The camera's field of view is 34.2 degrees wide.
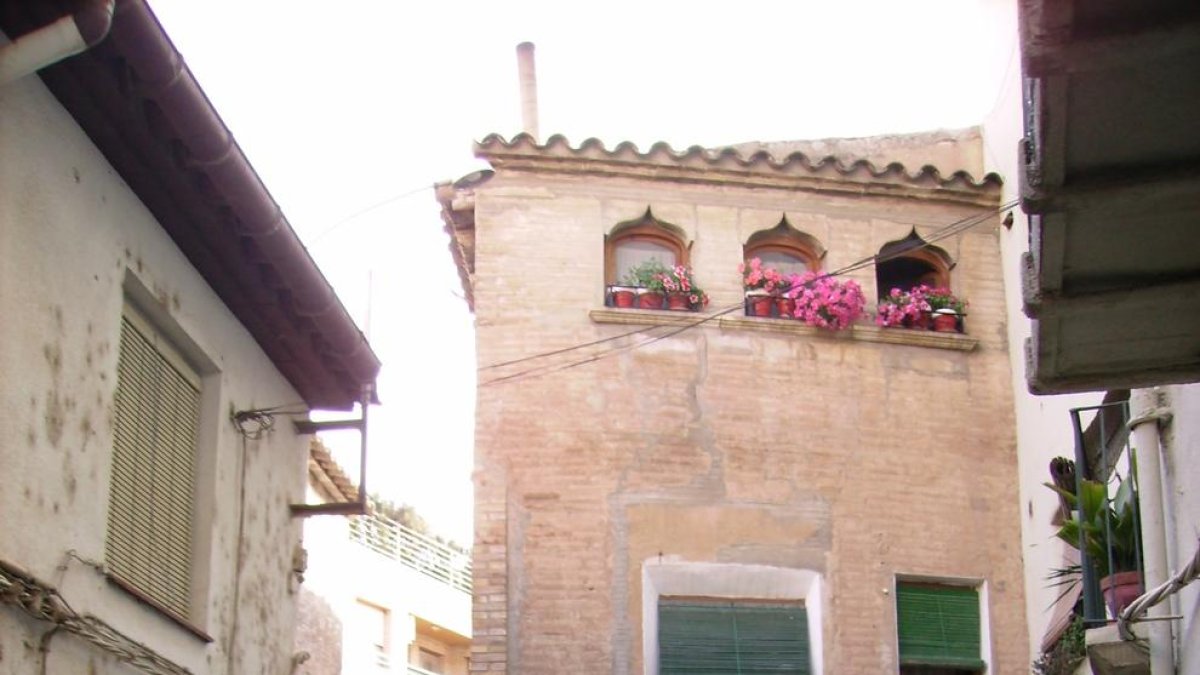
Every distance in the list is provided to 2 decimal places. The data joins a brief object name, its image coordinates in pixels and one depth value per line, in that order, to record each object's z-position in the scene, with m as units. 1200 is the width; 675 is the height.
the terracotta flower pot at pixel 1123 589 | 9.24
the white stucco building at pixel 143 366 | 8.48
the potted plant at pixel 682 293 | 18.08
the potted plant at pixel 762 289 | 18.23
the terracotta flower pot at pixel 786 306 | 18.27
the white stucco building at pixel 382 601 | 24.30
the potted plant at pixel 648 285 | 18.06
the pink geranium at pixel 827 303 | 18.14
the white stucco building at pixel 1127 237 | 5.36
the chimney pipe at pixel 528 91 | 21.41
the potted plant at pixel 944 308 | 18.61
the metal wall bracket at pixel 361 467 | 12.80
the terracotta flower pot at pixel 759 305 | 18.25
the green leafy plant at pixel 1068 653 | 11.43
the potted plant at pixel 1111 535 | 9.29
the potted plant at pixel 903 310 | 18.41
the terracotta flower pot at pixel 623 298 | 18.03
